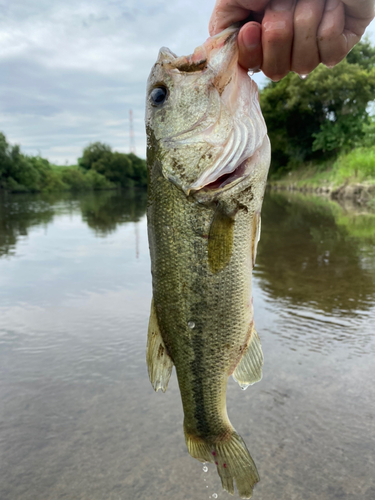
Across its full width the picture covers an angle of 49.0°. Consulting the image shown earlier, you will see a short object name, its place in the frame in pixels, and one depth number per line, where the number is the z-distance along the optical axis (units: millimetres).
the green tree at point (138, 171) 71362
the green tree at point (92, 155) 71188
